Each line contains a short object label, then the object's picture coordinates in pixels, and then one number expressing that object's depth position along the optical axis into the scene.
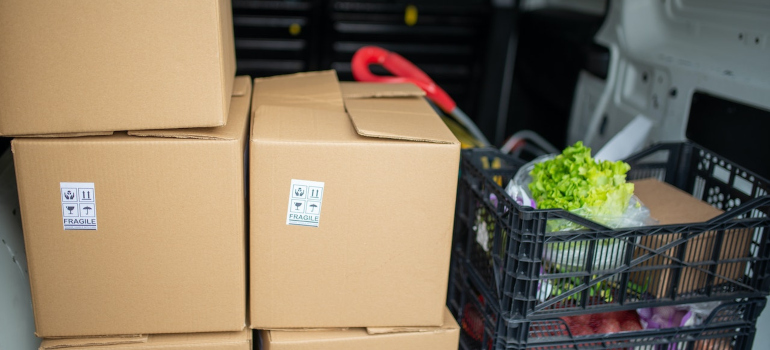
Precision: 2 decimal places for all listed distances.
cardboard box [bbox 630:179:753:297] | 1.43
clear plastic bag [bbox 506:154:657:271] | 1.37
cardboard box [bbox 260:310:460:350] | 1.38
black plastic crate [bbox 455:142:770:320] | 1.34
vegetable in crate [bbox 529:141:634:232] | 1.41
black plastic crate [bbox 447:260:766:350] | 1.40
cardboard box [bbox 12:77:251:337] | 1.22
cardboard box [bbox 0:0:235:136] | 1.14
